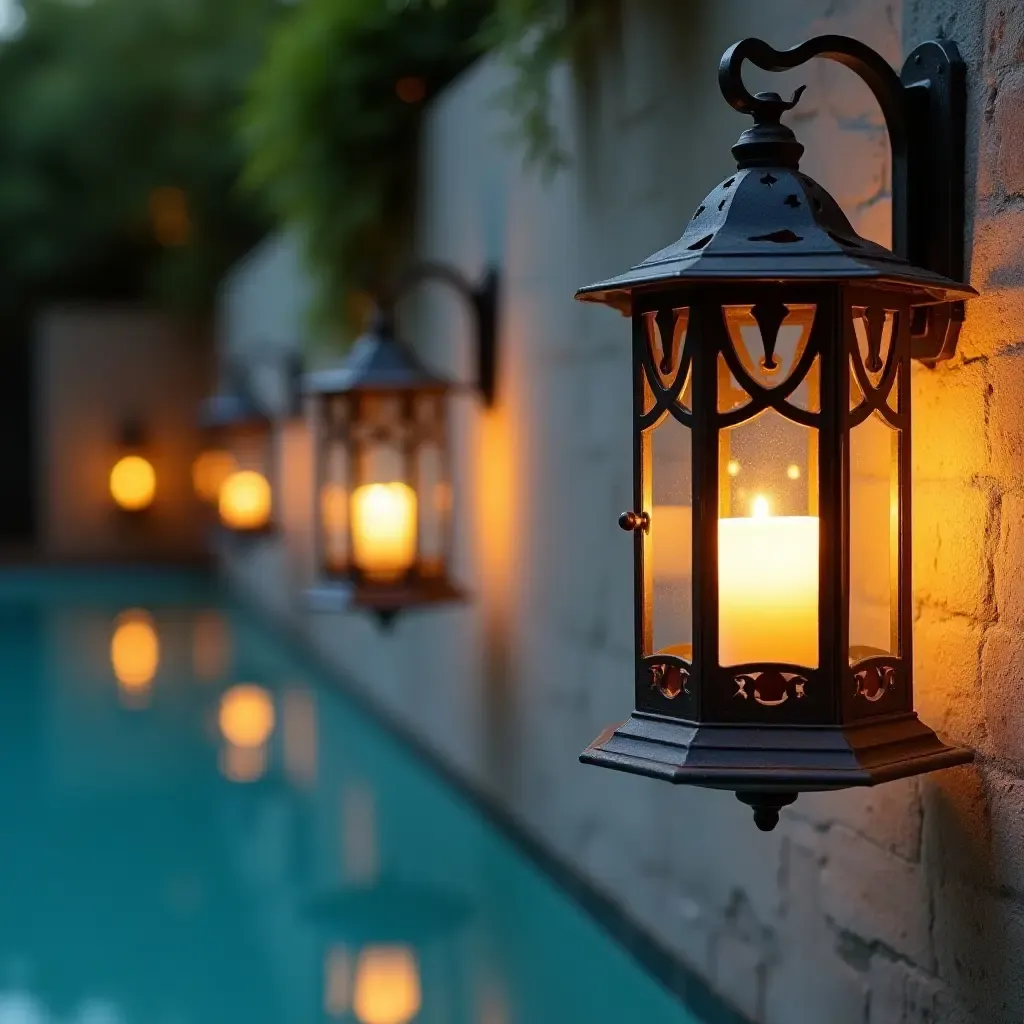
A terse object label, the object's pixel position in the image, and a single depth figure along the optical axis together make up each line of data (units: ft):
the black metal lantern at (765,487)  5.51
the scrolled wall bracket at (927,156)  6.22
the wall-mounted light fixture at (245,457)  25.13
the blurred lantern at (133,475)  43.70
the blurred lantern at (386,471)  13.41
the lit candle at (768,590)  5.63
